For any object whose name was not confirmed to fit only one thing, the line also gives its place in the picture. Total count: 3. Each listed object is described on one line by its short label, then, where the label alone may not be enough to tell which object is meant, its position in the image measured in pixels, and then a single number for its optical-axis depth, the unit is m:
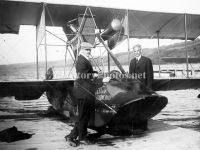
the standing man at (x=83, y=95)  4.66
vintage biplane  4.86
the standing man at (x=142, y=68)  5.88
